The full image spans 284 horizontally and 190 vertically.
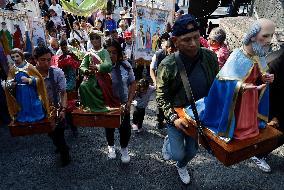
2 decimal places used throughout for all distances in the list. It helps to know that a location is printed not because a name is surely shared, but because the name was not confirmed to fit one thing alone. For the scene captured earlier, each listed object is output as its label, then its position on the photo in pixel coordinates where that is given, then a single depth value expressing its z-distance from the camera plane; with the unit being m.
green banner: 6.00
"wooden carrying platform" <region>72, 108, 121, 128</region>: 2.90
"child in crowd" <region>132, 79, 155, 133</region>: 3.82
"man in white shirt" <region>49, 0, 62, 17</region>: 8.25
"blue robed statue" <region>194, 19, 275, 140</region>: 2.10
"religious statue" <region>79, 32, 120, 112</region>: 2.97
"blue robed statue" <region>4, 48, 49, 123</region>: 2.87
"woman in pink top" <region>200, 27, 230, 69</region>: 3.73
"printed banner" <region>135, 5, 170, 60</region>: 5.13
